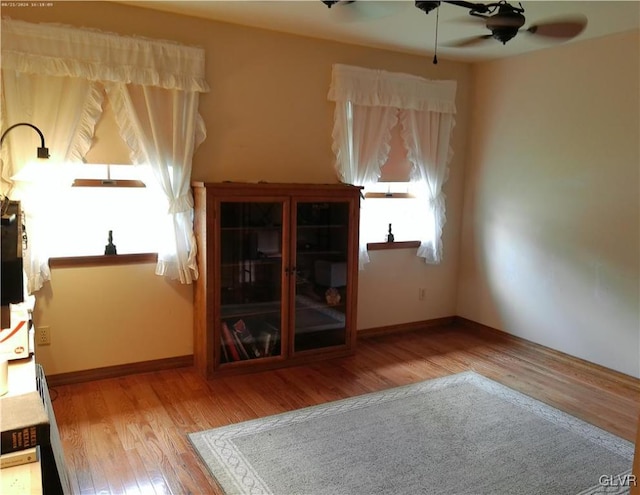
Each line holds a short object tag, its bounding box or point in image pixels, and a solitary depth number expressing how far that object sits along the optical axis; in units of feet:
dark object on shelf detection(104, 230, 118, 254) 11.16
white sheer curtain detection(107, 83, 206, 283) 10.84
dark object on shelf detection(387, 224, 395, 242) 14.88
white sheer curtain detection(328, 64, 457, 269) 13.30
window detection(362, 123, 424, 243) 14.48
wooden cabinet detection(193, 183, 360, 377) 11.34
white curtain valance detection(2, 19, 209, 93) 9.65
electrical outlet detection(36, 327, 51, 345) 10.70
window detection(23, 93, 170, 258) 10.59
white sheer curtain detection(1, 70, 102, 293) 9.80
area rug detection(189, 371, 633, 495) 7.74
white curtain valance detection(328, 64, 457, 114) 13.09
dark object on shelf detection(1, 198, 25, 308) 5.14
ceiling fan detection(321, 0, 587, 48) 7.79
